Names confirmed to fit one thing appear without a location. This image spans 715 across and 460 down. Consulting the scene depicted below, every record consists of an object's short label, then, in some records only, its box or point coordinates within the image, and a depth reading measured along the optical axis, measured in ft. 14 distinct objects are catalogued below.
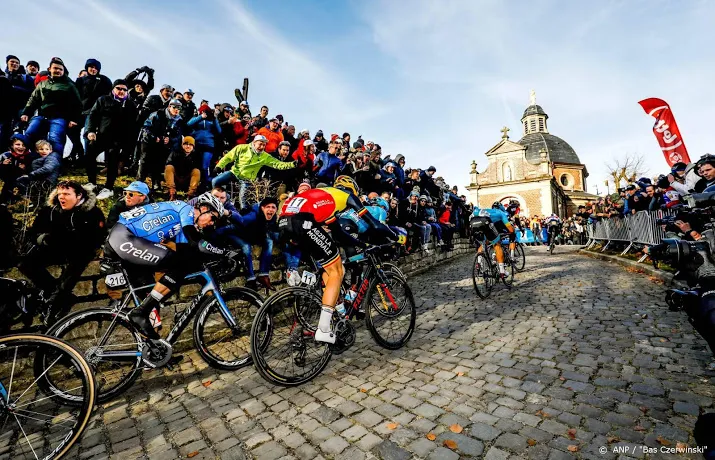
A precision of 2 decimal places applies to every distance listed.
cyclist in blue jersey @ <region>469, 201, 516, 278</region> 23.85
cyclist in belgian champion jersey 12.12
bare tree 136.46
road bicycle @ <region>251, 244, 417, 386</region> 11.34
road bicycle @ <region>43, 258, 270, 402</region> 11.12
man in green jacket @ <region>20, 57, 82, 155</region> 21.22
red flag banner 33.55
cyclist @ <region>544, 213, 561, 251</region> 50.60
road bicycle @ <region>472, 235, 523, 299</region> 22.48
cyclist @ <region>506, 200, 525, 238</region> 34.39
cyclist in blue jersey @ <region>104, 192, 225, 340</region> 11.48
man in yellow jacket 25.34
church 138.62
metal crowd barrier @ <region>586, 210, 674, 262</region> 30.45
